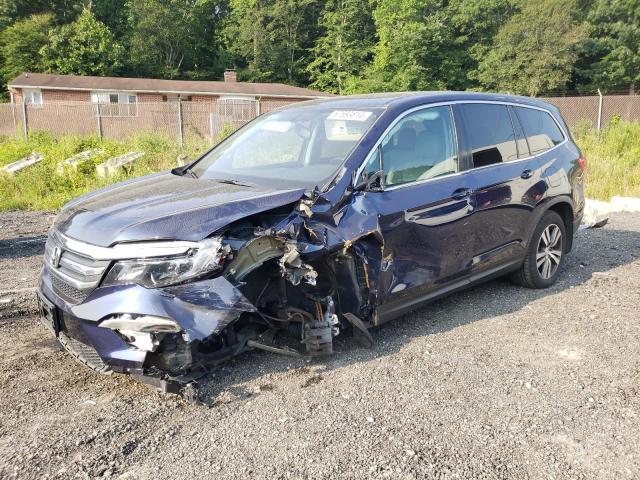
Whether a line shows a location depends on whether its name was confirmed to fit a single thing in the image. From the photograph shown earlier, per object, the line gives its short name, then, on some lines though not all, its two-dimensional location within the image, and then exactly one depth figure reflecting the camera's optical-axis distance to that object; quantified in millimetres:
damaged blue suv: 3176
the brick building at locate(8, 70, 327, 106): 32281
